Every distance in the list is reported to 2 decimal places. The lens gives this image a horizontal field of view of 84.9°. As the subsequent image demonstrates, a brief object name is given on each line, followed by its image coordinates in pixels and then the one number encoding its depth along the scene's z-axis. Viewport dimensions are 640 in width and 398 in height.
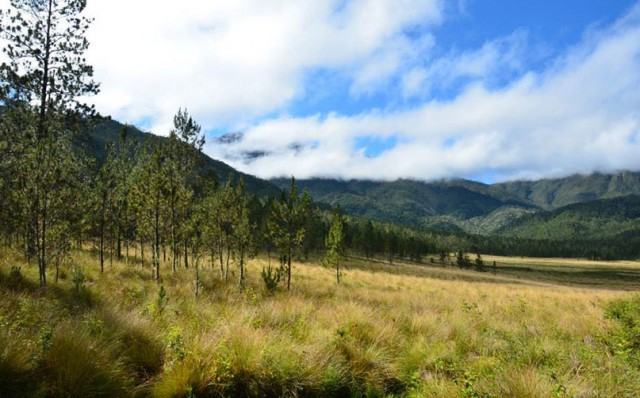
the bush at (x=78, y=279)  9.44
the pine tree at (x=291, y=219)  24.53
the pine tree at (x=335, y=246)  35.59
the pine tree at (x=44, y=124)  11.01
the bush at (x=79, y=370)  3.64
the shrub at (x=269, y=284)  15.96
